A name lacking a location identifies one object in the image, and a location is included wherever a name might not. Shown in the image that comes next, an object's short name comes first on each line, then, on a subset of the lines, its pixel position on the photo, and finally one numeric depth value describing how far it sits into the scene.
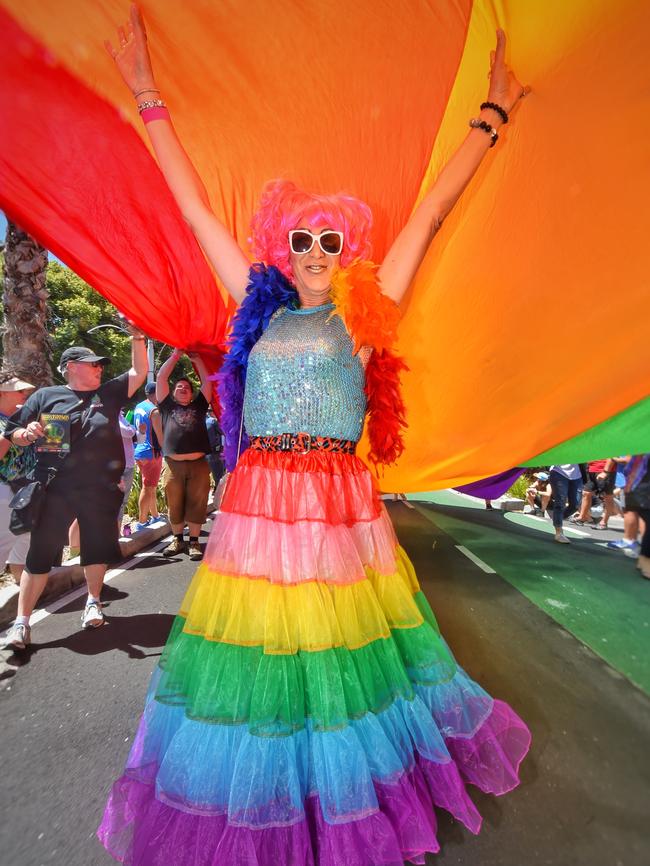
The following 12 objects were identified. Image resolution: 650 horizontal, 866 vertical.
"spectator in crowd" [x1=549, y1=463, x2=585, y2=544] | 6.40
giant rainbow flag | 1.94
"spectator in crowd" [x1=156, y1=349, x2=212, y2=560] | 5.22
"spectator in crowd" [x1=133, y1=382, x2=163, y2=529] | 6.55
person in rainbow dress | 1.29
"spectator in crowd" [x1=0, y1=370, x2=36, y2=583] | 3.22
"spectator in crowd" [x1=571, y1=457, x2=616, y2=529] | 6.49
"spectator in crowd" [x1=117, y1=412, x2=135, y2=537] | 3.65
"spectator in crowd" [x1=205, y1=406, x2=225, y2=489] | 6.79
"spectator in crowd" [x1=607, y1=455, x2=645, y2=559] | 5.89
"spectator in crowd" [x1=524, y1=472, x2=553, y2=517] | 9.78
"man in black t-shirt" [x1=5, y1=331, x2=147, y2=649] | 3.10
